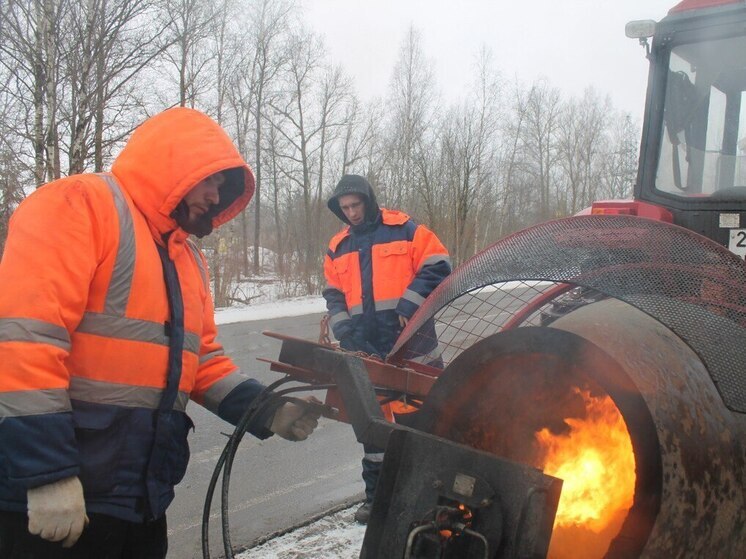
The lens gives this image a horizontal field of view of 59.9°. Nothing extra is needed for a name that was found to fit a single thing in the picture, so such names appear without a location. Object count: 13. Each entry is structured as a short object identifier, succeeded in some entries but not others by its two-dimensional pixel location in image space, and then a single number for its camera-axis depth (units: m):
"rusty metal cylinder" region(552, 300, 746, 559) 1.19
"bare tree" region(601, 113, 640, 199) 39.44
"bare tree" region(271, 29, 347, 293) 28.52
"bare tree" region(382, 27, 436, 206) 29.28
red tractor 1.22
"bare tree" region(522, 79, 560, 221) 42.22
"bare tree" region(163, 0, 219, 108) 16.92
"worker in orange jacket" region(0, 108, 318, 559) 1.58
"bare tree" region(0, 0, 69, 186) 10.95
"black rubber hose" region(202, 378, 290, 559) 1.96
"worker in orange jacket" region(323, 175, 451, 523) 3.82
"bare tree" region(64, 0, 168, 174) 11.55
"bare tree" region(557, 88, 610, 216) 46.38
